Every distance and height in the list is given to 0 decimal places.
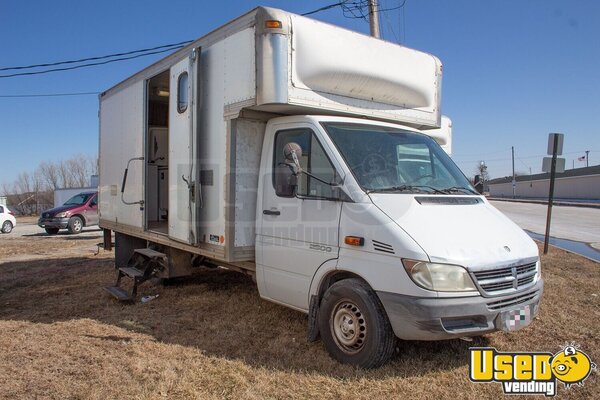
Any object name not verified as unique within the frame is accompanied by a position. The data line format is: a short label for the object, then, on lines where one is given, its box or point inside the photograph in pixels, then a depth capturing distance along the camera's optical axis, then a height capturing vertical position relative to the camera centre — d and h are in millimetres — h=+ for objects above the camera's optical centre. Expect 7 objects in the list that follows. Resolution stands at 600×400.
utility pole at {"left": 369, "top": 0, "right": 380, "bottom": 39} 12266 +3881
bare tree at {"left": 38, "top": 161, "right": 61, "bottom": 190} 57219 -2696
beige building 46406 -1962
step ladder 6805 -1691
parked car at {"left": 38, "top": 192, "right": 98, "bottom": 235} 19172 -2478
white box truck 3842 -302
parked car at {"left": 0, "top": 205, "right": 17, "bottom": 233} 21500 -3016
